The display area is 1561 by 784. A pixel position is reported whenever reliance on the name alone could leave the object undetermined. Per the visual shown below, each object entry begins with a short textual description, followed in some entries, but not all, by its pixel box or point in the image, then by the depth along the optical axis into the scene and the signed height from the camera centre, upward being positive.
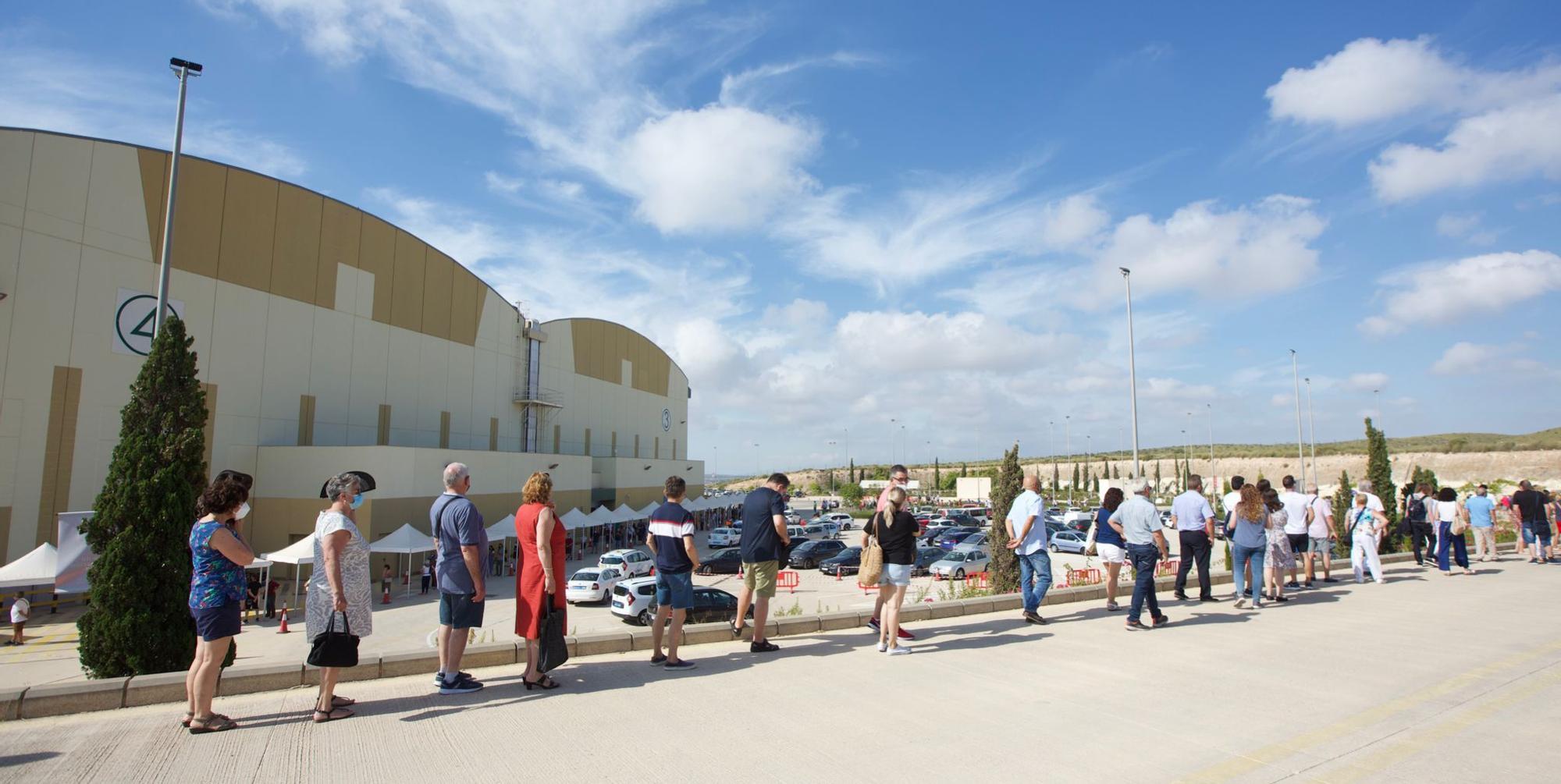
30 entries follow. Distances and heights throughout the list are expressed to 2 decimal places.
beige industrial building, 22.00 +4.87
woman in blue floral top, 4.48 -0.73
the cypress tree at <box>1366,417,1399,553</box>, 25.61 +0.38
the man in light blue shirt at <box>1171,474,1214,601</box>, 9.34 -0.59
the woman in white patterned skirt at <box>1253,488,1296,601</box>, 9.63 -0.98
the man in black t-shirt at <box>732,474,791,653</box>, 6.71 -0.64
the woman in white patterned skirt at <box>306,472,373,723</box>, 4.72 -0.67
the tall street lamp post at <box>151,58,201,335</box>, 12.37 +5.82
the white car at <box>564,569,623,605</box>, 24.75 -3.72
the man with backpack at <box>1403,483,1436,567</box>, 13.72 -0.69
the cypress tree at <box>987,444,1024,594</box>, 16.38 -1.16
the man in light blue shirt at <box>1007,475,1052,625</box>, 8.04 -0.74
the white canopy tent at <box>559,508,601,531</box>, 35.84 -2.24
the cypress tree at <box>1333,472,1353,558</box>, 27.82 -0.95
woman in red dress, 5.48 -0.70
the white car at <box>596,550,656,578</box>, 28.58 -3.41
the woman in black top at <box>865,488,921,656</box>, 6.81 -0.73
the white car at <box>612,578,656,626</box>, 20.02 -3.39
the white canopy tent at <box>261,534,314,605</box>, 22.31 -2.51
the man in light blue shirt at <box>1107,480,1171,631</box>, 7.88 -0.66
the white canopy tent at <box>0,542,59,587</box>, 18.48 -2.52
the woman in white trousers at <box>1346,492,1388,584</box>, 11.39 -0.84
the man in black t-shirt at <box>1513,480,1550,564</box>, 14.53 -0.75
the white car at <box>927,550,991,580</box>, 29.62 -3.51
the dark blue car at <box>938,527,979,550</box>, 40.97 -3.56
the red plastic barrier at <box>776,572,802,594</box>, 28.59 -4.21
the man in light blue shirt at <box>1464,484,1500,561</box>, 14.27 -0.76
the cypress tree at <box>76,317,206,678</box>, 7.23 -0.81
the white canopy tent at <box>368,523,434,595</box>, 24.83 -2.36
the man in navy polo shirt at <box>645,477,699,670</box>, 6.26 -0.78
